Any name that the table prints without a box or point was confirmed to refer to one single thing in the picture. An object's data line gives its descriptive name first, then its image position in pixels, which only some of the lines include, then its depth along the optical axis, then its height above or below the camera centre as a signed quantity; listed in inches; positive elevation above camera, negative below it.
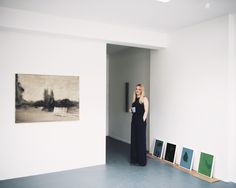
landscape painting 153.9 -6.3
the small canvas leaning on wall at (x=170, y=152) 186.9 -52.1
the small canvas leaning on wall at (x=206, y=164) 154.6 -51.5
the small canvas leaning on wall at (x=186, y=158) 170.5 -52.0
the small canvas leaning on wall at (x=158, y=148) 200.5 -52.1
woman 179.6 -29.5
